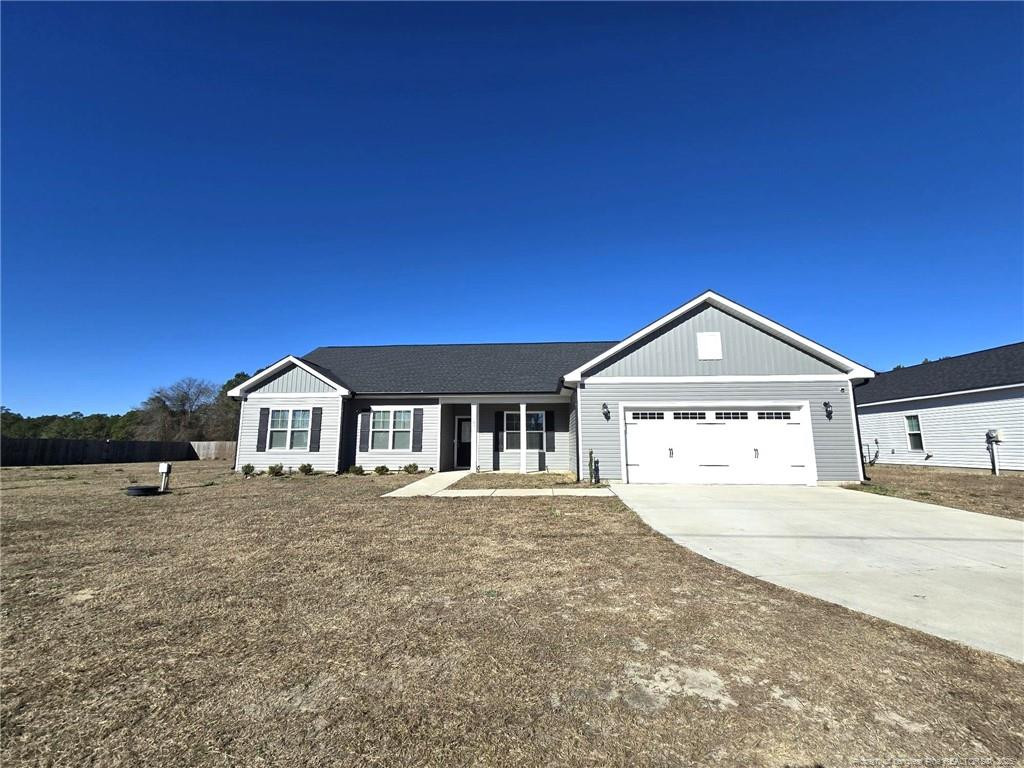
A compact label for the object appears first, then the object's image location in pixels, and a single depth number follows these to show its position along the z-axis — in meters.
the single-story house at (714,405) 12.80
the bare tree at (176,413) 42.84
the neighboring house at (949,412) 16.61
